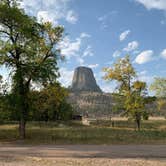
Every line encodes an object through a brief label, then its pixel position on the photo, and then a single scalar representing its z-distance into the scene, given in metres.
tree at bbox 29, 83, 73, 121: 27.03
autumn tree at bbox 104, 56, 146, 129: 38.75
